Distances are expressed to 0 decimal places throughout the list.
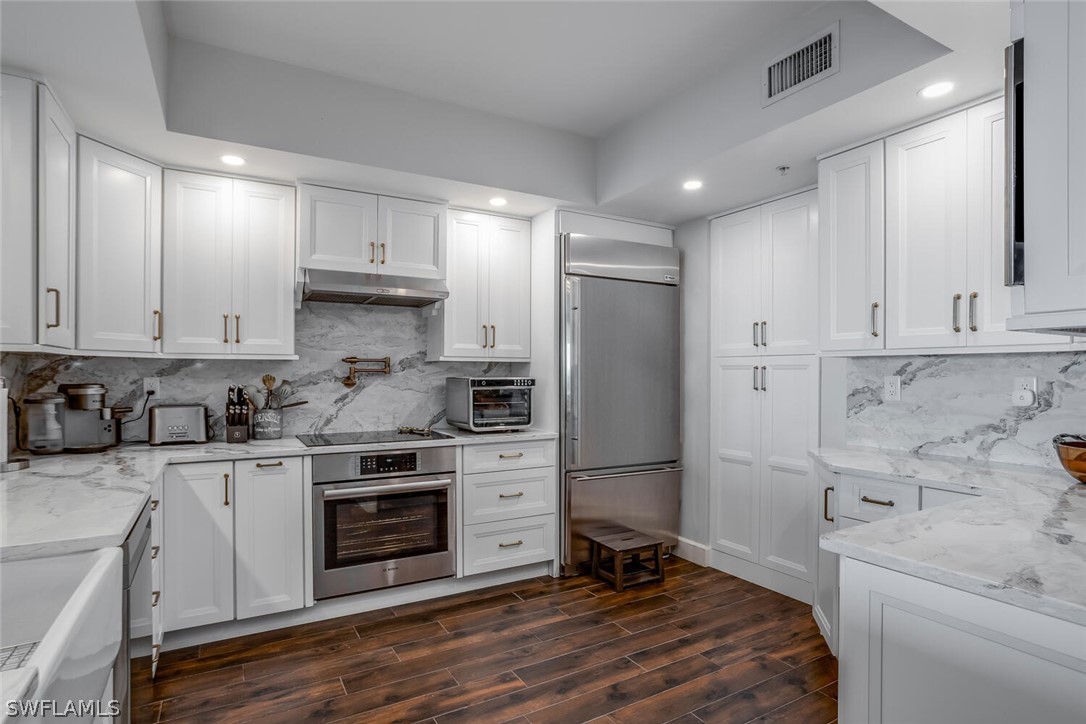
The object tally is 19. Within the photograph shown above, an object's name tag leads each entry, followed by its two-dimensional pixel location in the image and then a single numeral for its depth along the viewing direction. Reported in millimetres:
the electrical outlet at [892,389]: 2855
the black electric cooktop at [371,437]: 3189
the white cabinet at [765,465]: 3314
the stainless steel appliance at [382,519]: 3049
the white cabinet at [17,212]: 2021
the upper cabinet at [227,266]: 2988
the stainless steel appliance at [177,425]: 2971
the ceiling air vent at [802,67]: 2336
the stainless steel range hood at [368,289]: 3145
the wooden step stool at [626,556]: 3449
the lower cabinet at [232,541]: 2693
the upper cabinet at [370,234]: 3203
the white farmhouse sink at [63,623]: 723
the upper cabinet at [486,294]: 3723
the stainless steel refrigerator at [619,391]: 3717
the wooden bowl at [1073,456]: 1918
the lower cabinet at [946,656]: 909
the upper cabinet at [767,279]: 3371
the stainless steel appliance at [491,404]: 3596
